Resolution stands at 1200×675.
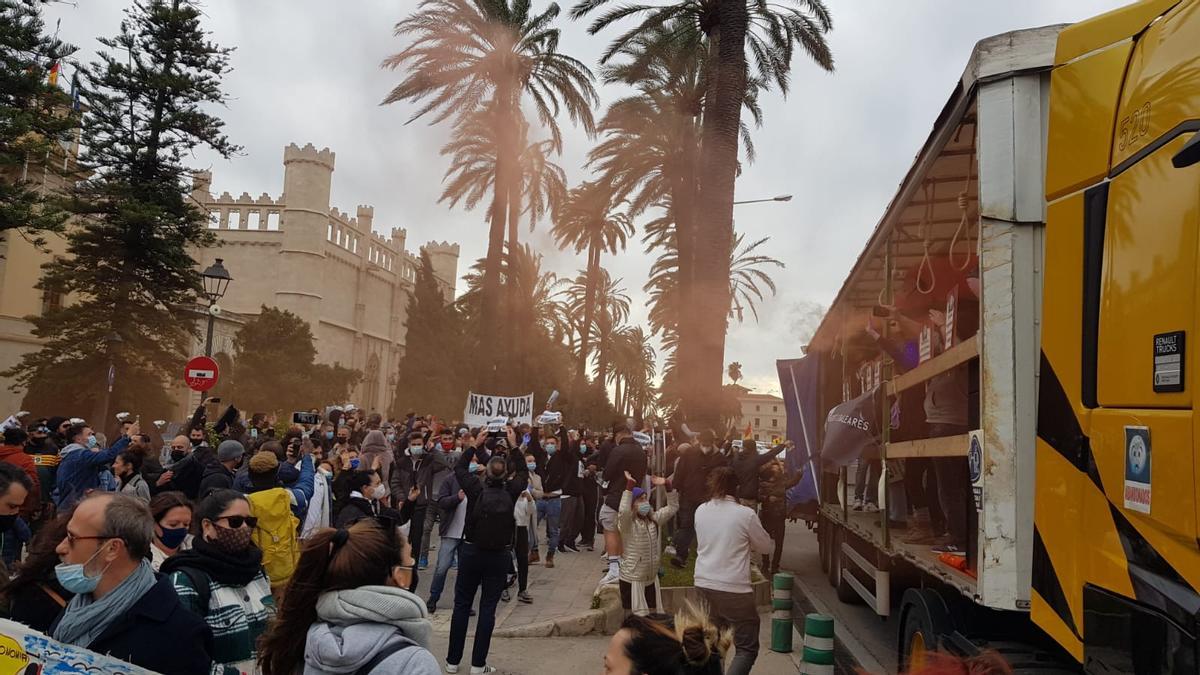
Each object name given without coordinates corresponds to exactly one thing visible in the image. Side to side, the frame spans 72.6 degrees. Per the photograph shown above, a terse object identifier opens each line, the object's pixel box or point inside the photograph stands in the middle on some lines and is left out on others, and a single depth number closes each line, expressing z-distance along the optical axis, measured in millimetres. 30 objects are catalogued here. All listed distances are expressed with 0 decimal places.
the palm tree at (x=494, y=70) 24812
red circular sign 13758
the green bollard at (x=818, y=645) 5785
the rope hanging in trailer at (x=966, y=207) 5535
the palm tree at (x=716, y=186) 13578
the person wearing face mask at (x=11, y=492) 4926
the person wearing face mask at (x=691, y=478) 11312
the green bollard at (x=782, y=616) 7387
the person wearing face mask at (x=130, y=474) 7848
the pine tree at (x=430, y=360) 58812
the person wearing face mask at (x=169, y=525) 4367
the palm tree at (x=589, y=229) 34219
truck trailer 2650
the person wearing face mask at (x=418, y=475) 11453
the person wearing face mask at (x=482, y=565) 6977
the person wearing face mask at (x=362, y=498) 7348
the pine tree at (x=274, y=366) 42625
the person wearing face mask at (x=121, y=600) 2840
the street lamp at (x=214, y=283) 15008
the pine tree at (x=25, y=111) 19812
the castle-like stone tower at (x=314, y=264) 70062
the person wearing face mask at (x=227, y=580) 3580
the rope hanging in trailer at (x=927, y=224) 6504
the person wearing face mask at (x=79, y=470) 8016
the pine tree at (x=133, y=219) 24266
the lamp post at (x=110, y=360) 23078
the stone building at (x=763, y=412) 174000
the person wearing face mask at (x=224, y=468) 7082
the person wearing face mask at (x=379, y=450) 13961
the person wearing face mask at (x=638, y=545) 7945
